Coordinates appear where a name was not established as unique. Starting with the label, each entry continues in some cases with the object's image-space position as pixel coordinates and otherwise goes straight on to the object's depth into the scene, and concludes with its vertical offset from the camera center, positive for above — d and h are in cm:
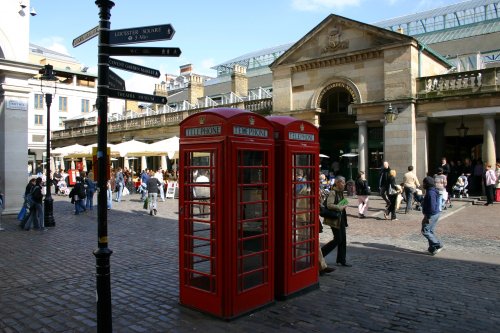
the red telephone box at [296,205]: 604 -47
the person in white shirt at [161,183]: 2186 -43
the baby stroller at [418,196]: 1595 -87
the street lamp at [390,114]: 2042 +290
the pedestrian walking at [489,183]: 1766 -43
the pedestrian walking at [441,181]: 1346 -26
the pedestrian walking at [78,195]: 1636 -76
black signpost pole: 459 -43
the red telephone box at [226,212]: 520 -49
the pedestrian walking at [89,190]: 1766 -63
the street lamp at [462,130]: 2165 +221
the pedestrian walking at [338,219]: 791 -85
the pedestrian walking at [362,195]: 1525 -78
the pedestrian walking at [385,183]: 1519 -36
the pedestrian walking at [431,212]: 935 -86
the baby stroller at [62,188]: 2755 -82
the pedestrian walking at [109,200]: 1839 -108
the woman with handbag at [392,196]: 1442 -78
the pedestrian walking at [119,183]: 2233 -44
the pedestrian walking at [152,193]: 1591 -69
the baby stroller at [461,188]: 1972 -71
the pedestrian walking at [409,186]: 1545 -48
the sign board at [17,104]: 1541 +262
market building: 1593 +404
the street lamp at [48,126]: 1328 +158
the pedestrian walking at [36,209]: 1248 -98
